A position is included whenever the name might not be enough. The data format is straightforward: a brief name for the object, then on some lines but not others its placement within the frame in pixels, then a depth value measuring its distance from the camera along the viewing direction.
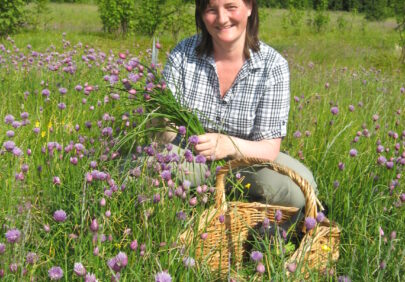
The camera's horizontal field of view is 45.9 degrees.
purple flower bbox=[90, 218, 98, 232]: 1.39
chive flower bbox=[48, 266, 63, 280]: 1.30
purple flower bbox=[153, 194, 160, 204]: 1.68
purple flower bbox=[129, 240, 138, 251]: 1.44
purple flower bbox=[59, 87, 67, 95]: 2.87
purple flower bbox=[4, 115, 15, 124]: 2.39
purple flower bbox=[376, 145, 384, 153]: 2.36
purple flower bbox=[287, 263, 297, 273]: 1.37
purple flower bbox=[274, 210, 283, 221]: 1.71
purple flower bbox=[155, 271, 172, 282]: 1.18
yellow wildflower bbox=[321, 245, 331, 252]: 1.80
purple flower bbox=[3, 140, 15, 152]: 1.93
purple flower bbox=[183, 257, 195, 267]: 1.37
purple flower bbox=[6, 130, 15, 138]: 2.12
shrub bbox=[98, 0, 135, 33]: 10.27
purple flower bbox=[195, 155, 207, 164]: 1.90
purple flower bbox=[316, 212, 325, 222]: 1.62
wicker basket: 1.73
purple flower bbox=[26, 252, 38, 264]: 1.40
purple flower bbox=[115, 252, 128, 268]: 1.26
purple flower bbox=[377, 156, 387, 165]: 2.26
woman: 2.40
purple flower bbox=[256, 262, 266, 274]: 1.31
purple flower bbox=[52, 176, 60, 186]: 1.78
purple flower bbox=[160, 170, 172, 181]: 1.79
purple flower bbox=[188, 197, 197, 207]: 1.67
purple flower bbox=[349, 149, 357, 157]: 2.33
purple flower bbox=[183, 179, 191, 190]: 1.71
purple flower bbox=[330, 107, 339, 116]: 2.76
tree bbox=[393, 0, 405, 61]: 8.33
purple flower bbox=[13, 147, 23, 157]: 1.86
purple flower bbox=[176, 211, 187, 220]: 1.66
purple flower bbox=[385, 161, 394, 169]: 2.24
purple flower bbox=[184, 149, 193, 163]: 1.82
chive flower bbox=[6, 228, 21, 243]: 1.33
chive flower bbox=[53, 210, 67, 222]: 1.55
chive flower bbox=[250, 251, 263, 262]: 1.44
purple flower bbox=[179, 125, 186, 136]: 2.01
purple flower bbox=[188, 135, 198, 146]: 1.90
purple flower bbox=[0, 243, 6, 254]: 1.33
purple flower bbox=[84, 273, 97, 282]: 1.21
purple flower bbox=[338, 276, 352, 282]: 1.44
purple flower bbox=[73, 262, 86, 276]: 1.27
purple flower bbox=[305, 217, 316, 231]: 1.62
